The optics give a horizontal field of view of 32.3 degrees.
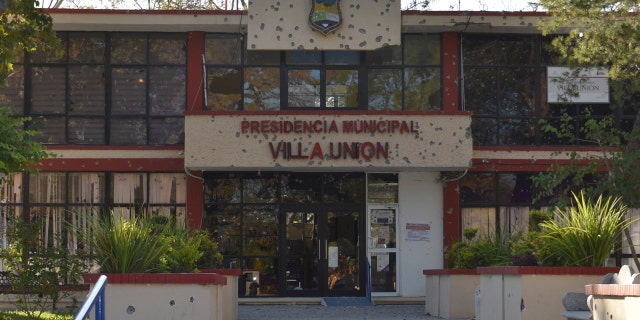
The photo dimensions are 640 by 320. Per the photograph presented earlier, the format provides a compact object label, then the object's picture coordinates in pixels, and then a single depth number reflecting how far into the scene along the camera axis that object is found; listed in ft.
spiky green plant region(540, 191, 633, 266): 53.78
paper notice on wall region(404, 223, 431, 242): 93.20
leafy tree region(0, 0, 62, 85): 61.21
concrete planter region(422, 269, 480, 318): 72.54
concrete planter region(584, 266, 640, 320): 40.16
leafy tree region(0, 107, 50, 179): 60.95
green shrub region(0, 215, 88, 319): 67.36
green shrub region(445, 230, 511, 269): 72.13
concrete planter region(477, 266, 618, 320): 52.80
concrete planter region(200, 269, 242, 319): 64.44
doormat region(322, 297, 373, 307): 88.99
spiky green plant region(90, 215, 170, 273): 50.78
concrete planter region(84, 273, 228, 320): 48.42
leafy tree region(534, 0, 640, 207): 66.44
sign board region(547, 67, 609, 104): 90.48
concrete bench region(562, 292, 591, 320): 50.14
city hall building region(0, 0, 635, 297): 90.22
